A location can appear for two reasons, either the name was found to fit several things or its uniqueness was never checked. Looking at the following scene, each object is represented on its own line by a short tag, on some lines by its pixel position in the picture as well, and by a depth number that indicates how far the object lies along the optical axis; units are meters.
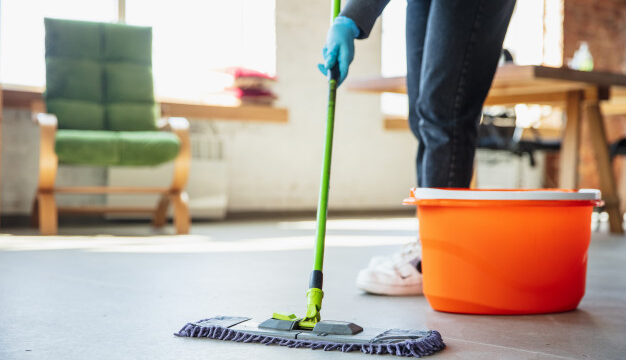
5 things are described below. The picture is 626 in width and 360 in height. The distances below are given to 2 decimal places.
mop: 1.08
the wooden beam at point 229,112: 4.41
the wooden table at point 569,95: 3.02
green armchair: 3.30
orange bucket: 1.38
